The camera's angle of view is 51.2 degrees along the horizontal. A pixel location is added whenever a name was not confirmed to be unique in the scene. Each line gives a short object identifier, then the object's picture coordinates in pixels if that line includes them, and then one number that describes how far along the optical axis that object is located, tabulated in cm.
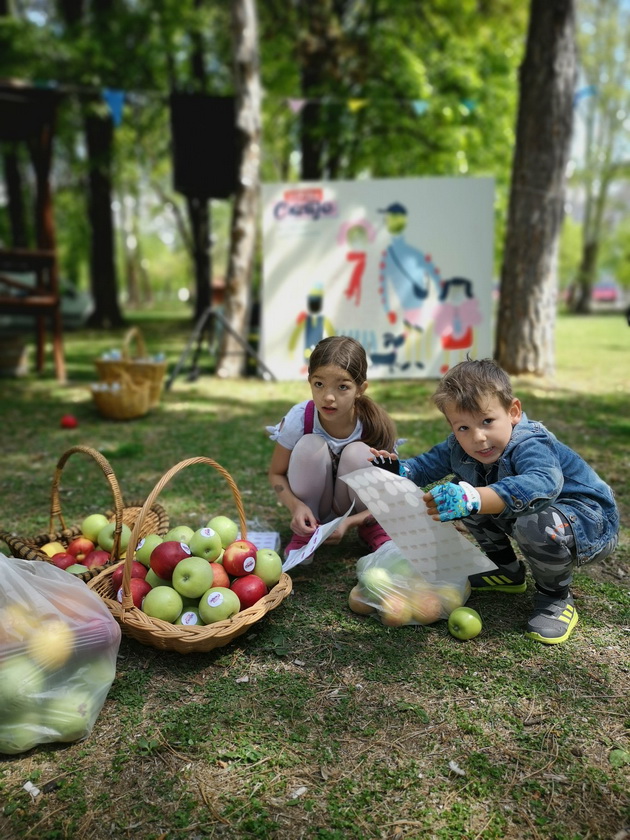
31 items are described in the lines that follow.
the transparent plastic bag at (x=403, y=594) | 244
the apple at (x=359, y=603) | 252
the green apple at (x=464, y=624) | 233
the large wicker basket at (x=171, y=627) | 207
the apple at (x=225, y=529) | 260
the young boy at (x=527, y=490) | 206
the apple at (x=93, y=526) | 284
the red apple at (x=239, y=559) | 238
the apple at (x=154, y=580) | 235
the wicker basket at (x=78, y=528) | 236
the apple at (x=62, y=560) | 253
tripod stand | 710
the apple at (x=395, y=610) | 243
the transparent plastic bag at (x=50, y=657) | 178
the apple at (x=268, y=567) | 242
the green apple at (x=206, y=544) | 241
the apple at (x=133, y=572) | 236
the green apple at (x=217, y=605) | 220
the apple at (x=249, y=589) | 232
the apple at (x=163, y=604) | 218
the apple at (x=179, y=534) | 253
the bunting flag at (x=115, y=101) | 879
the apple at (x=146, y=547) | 248
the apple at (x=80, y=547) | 274
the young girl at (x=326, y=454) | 283
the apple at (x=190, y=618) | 221
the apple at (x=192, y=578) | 223
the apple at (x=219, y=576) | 234
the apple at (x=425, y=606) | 243
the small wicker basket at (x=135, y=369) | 578
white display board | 739
